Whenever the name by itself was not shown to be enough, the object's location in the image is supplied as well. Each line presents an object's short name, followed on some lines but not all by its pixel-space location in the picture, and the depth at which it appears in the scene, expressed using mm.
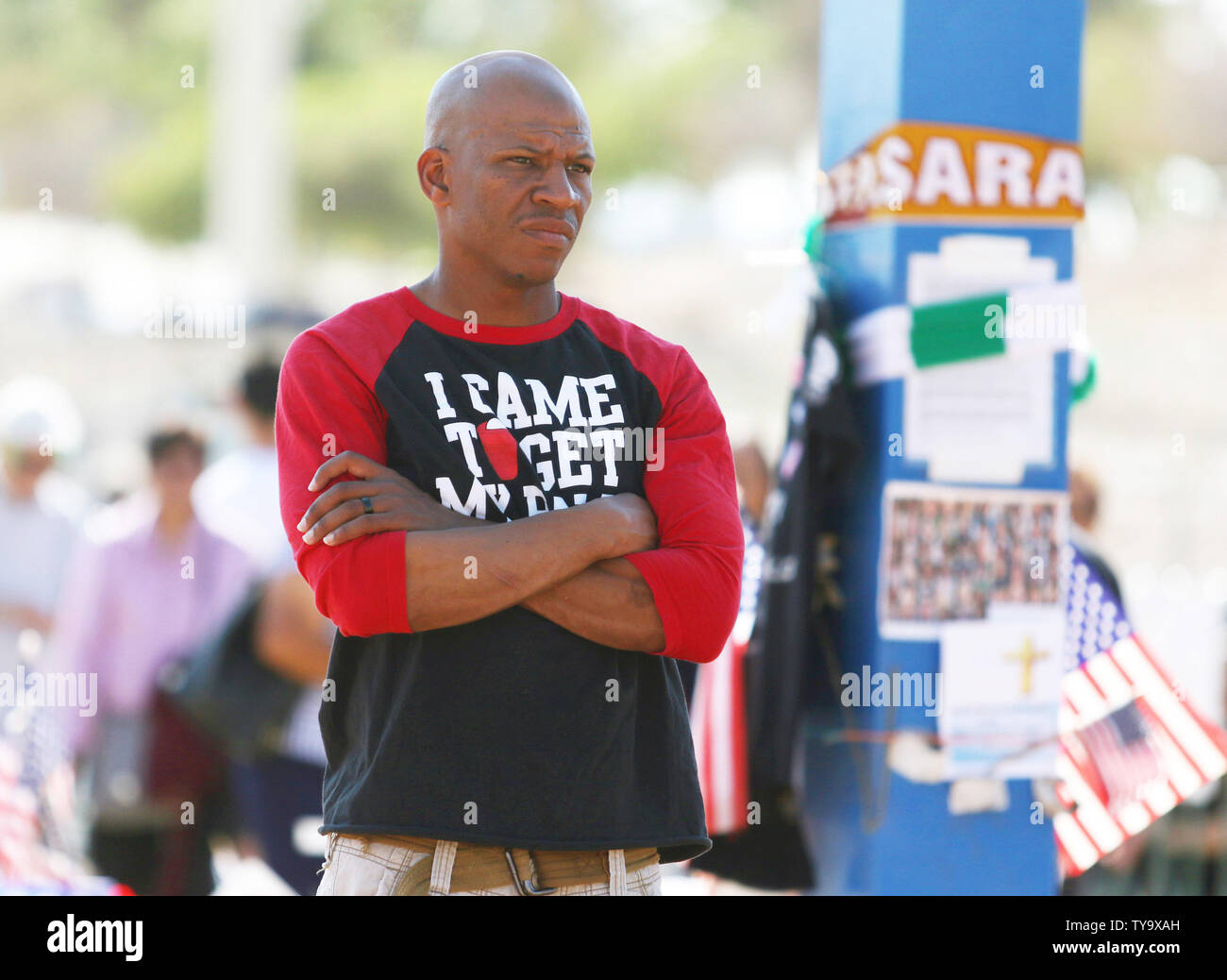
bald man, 4180
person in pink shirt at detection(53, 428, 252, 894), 10617
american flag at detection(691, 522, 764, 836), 8172
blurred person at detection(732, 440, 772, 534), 9532
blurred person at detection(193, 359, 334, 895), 9141
